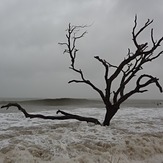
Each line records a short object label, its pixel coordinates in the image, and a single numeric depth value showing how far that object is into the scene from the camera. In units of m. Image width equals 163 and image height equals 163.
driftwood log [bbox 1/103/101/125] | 7.12
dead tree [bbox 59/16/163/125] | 7.36
